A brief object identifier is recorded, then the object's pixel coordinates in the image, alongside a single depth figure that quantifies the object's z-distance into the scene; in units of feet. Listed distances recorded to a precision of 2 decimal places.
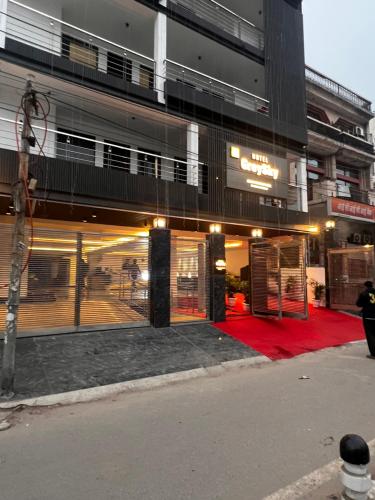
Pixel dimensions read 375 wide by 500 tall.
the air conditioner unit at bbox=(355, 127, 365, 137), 78.38
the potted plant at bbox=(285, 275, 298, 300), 41.88
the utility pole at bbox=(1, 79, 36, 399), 18.39
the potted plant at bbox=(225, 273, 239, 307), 50.64
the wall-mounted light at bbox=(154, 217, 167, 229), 35.09
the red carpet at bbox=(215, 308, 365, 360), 30.94
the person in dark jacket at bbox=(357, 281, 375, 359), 27.55
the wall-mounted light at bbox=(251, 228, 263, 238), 44.39
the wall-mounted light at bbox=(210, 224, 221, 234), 39.45
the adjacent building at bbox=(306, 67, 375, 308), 51.19
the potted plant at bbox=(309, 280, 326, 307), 52.31
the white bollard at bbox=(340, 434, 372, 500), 8.61
